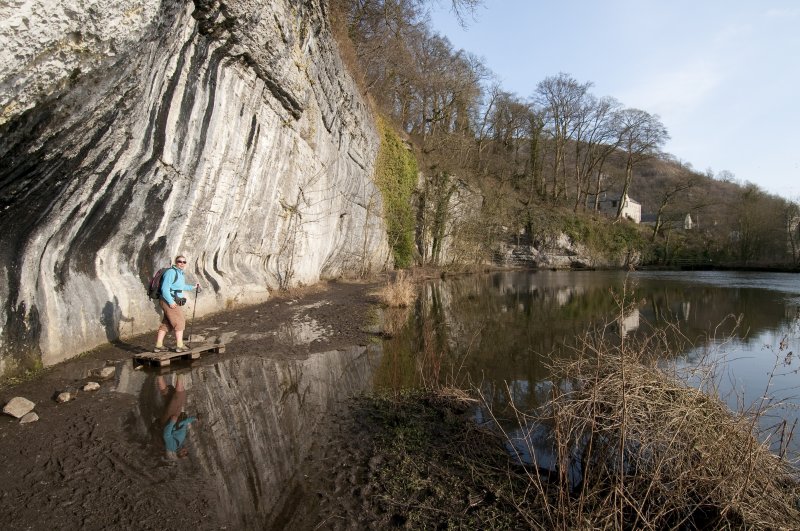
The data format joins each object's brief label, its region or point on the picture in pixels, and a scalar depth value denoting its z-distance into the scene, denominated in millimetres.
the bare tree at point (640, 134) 43094
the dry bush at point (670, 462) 3115
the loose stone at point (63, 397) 4910
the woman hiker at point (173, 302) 6742
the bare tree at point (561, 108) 42969
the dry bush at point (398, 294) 13492
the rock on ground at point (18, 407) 4422
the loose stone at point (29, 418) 4363
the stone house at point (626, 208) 52719
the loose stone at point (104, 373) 5718
